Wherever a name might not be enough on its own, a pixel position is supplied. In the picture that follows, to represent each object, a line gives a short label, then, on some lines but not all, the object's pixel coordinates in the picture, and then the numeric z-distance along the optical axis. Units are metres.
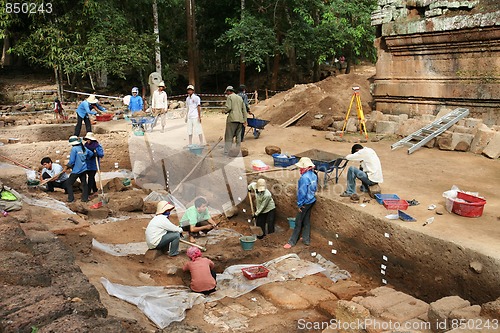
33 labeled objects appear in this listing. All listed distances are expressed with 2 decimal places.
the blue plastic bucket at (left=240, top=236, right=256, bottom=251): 7.20
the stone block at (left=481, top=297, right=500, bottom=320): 3.84
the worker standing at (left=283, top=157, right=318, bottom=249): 6.84
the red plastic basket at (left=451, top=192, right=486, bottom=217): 5.89
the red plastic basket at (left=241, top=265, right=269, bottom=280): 6.03
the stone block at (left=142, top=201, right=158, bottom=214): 9.06
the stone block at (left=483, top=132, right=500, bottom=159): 8.84
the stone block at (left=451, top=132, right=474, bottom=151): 9.41
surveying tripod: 10.82
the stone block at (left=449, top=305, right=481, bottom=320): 3.84
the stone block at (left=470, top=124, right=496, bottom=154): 9.09
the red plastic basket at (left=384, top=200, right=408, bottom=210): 6.26
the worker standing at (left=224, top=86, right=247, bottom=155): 9.65
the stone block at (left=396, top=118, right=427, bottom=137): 10.59
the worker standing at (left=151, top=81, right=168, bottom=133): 12.04
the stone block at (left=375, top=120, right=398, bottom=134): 11.30
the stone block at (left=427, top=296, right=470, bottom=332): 3.92
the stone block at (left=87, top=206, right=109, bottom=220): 8.30
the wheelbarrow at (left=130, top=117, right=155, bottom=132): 12.01
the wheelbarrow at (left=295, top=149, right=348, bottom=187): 7.25
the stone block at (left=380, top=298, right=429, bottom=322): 4.24
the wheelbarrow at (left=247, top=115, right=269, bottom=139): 10.95
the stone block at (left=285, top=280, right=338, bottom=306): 5.64
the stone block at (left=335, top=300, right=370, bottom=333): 4.34
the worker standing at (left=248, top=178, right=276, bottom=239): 7.68
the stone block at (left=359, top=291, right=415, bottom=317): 4.41
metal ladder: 9.68
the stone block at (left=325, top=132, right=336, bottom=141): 11.17
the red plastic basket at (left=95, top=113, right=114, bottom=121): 14.43
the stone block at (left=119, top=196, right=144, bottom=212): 8.92
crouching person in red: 5.61
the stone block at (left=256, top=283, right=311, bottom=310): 5.54
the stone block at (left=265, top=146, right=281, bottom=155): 9.75
